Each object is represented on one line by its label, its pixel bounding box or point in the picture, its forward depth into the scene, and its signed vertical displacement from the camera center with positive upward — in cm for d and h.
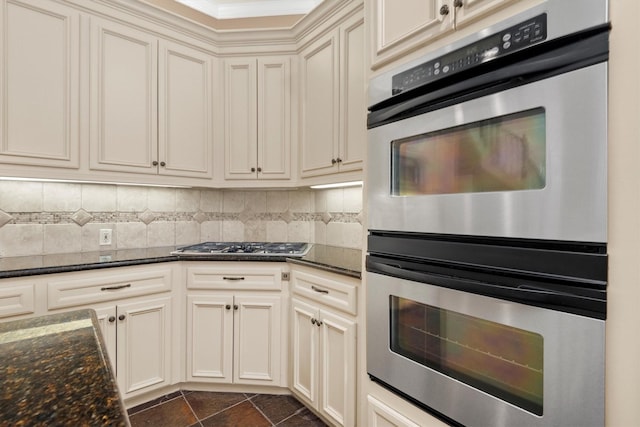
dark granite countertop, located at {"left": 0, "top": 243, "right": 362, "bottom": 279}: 158 -26
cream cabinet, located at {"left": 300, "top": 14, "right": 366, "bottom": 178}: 186 +67
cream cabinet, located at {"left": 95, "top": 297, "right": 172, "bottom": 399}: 180 -73
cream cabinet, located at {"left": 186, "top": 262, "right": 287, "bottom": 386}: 201 -65
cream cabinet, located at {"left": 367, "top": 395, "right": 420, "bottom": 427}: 109 -69
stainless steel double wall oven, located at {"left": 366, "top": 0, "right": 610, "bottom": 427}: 70 -2
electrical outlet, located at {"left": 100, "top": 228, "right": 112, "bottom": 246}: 225 -16
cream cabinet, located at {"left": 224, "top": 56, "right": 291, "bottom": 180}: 233 +67
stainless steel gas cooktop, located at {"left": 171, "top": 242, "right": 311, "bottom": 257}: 209 -25
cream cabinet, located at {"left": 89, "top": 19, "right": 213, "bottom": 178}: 196 +69
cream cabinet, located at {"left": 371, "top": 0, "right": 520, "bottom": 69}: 93 +59
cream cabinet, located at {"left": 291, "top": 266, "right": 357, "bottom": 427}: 155 -67
